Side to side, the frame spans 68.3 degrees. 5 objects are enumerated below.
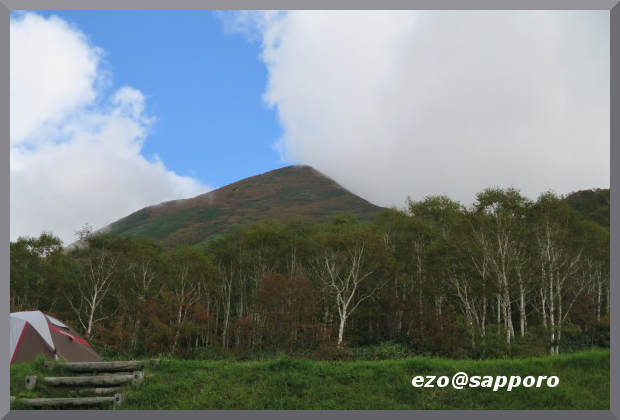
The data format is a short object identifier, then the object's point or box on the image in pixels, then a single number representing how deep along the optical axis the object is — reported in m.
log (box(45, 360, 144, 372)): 10.06
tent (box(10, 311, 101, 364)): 17.53
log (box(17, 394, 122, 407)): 8.75
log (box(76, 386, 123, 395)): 9.15
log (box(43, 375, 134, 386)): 9.38
